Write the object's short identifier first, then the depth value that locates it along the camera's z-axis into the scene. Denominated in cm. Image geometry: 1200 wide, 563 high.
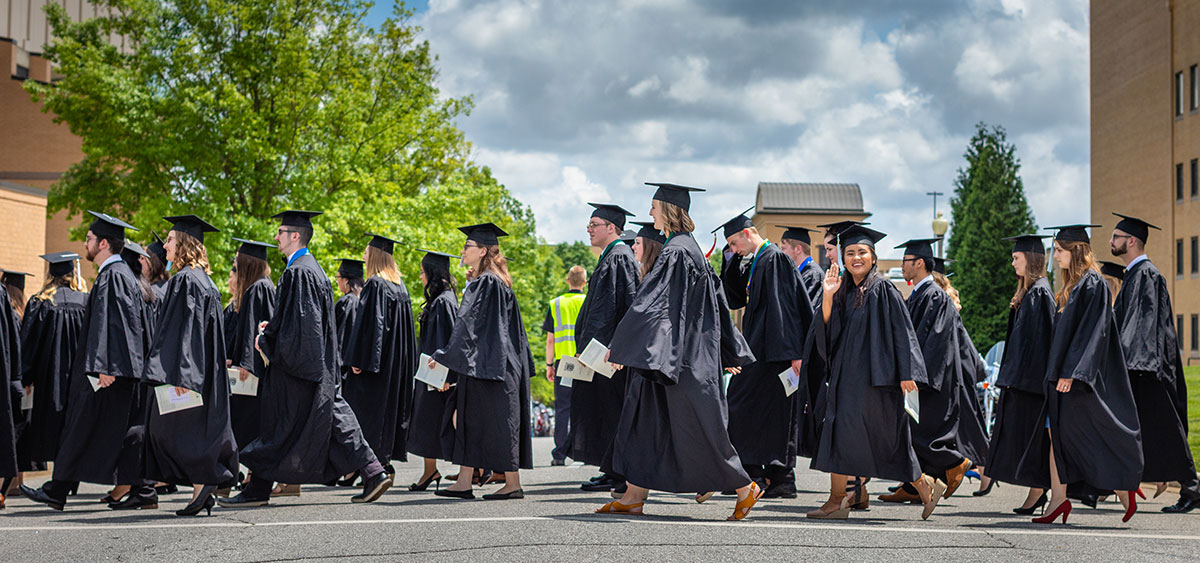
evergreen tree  5241
